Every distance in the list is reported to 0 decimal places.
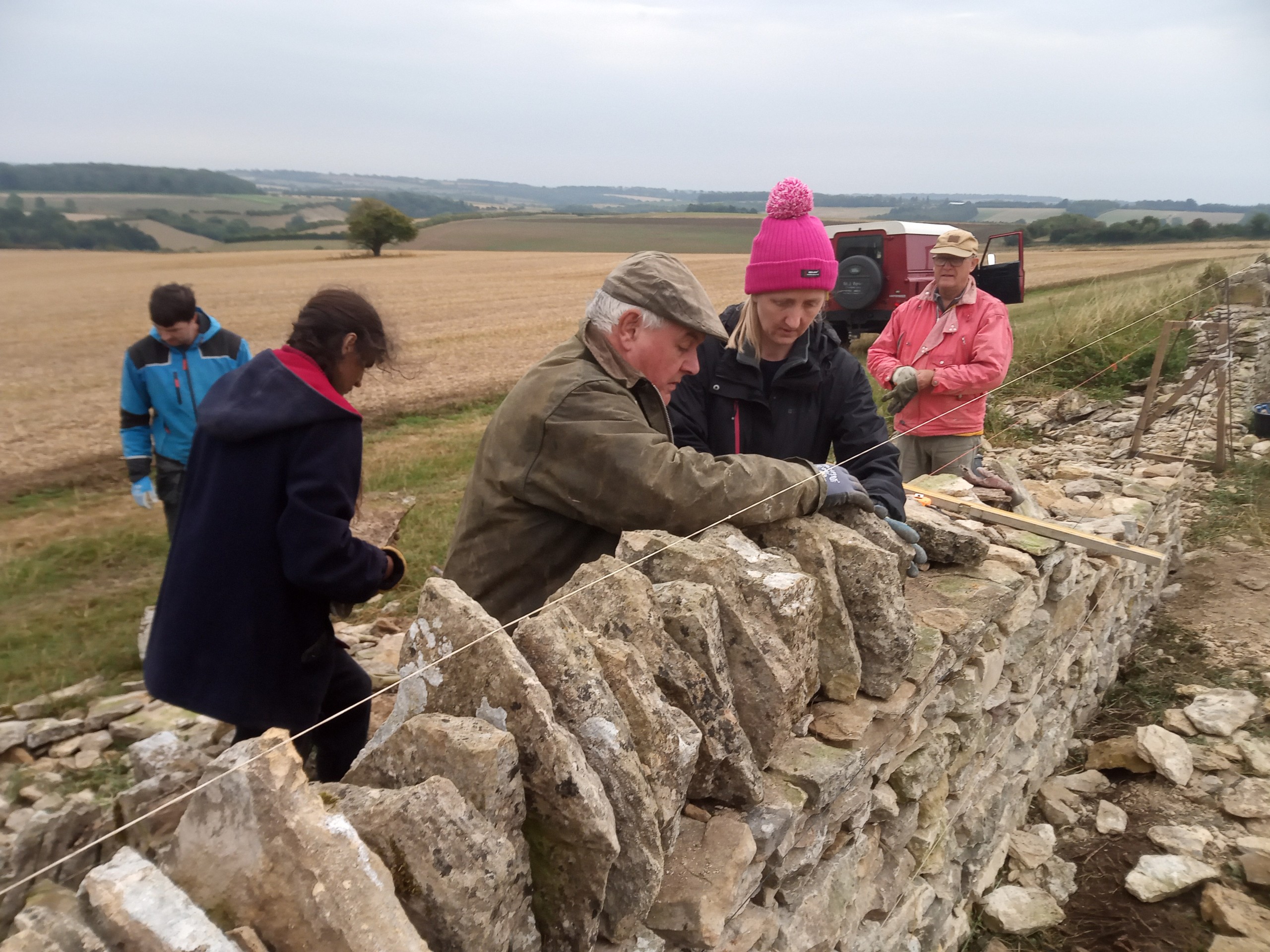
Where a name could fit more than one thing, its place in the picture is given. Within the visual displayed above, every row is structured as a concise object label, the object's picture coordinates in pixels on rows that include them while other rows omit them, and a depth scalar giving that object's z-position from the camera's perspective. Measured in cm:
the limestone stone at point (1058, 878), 385
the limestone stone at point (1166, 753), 428
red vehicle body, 1717
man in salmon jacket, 507
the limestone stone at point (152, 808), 175
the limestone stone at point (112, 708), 471
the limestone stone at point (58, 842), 170
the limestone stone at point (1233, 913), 337
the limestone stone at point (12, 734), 441
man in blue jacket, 538
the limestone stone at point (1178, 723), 467
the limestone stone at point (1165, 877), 364
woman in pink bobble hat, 300
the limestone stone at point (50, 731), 449
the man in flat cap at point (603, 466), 210
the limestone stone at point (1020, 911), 365
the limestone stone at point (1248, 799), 404
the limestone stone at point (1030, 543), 367
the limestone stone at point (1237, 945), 330
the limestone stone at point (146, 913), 108
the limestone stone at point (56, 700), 479
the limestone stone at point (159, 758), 226
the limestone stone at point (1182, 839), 388
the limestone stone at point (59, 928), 104
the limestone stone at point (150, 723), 459
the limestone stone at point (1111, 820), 412
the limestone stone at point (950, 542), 331
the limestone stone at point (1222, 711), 460
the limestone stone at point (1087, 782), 452
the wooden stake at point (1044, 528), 382
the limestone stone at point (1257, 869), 361
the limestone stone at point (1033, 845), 404
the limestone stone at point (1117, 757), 451
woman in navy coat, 252
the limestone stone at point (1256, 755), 428
